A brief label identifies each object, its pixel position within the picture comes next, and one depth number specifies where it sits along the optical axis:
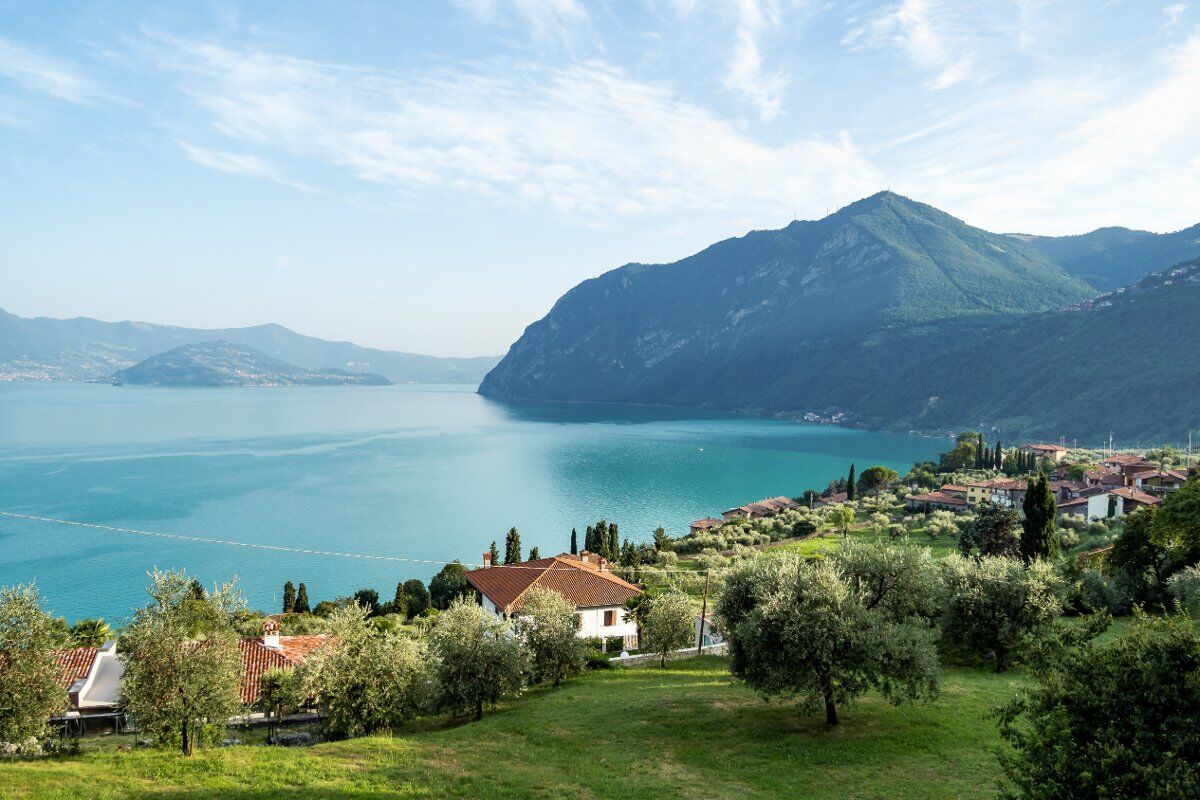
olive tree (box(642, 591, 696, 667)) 33.03
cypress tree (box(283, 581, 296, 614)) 53.91
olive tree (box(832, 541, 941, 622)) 26.94
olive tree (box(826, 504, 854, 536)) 78.25
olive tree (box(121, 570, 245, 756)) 17.44
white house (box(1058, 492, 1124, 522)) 76.12
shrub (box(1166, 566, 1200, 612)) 30.41
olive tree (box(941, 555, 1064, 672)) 27.97
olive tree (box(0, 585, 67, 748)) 17.28
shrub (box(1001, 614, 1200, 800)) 9.95
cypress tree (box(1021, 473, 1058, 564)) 46.03
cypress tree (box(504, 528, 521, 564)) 66.38
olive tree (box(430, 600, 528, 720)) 25.06
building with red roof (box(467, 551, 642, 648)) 42.16
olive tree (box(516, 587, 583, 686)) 29.88
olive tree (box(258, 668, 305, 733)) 25.91
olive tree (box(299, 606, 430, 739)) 21.83
